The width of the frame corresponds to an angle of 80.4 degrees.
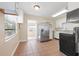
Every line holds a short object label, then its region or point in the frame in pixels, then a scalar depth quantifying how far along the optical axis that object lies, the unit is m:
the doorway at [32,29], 4.08
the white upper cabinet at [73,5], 1.11
